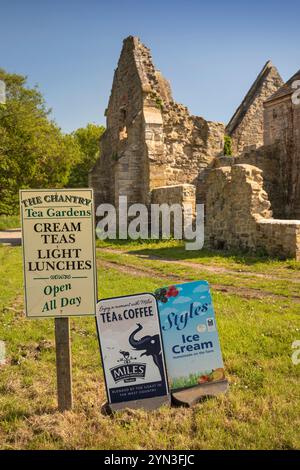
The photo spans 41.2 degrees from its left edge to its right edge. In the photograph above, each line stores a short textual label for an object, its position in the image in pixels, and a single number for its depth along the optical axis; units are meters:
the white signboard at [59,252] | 3.56
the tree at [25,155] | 17.61
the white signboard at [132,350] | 3.67
